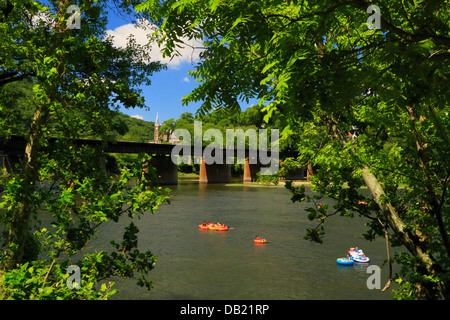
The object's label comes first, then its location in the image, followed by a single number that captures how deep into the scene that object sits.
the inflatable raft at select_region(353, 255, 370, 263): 24.64
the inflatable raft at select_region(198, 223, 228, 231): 35.06
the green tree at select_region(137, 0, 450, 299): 4.20
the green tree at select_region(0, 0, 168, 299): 6.62
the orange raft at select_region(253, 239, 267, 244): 30.58
